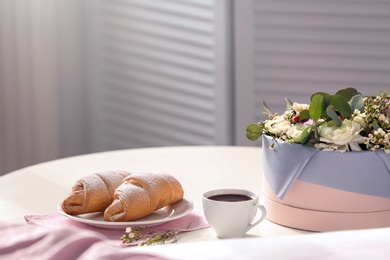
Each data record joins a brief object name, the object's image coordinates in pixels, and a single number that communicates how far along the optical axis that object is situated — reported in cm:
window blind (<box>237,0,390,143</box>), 303
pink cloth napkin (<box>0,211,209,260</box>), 117
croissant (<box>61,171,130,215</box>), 160
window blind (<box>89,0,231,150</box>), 331
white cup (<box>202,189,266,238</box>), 155
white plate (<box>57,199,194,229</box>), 158
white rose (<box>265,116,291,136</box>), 162
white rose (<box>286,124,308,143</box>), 159
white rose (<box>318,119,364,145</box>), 155
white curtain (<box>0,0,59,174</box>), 330
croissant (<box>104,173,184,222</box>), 158
